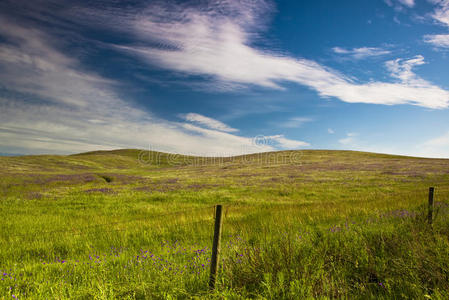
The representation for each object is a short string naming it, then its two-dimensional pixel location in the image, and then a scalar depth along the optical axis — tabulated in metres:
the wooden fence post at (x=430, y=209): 6.55
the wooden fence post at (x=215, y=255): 3.57
